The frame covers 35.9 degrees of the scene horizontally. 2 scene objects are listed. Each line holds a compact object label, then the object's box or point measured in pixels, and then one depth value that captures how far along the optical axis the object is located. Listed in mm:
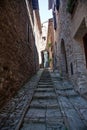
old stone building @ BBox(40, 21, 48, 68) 20969
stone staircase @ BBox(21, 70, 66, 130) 2445
